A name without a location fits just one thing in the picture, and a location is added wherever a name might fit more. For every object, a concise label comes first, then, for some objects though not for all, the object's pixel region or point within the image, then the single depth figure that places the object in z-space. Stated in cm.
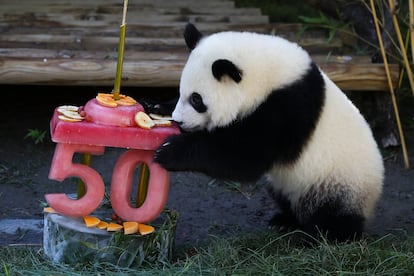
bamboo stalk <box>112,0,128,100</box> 713
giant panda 738
